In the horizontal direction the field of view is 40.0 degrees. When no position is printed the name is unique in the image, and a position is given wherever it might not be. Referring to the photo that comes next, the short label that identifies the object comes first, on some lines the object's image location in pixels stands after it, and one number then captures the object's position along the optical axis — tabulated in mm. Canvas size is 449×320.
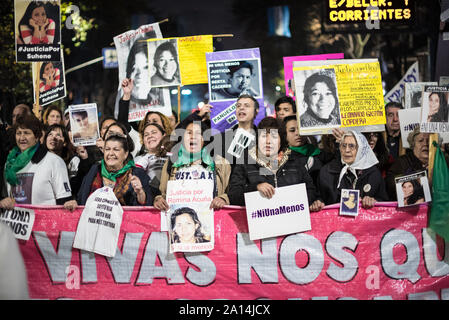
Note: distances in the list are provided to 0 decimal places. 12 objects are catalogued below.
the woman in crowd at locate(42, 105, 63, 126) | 7305
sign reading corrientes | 7211
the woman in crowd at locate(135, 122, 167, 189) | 6340
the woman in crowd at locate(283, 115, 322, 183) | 6105
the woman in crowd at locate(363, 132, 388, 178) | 6410
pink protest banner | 5512
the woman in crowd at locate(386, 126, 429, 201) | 5961
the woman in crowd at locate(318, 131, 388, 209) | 5684
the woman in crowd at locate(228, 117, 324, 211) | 5559
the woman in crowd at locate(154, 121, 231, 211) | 5664
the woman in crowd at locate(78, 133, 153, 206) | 5836
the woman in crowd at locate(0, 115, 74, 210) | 6109
